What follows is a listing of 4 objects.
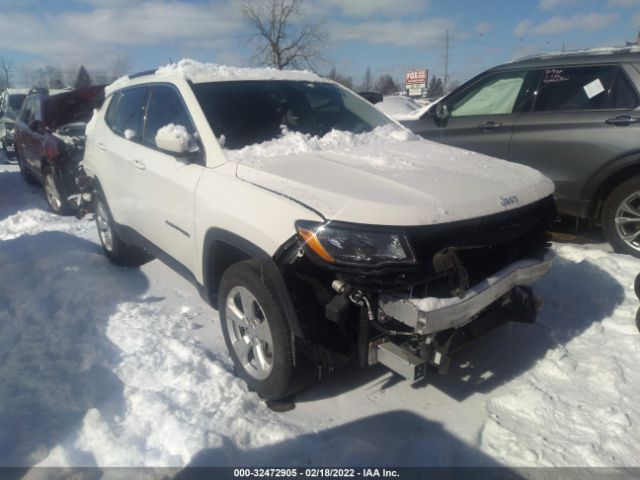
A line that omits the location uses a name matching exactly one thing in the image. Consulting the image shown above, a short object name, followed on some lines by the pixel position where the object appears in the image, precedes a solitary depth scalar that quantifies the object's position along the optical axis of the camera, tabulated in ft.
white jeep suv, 7.20
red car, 23.35
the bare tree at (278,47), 100.48
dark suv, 14.94
